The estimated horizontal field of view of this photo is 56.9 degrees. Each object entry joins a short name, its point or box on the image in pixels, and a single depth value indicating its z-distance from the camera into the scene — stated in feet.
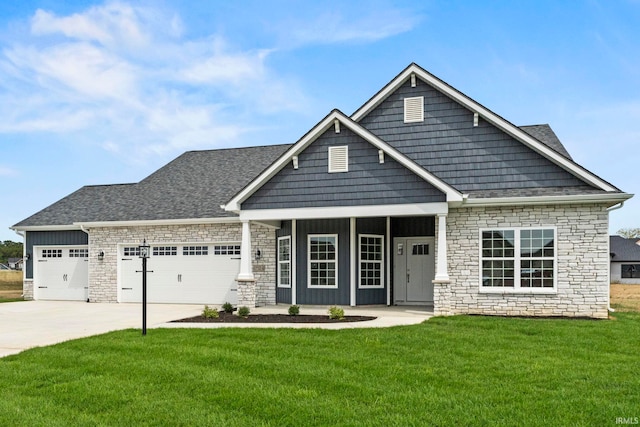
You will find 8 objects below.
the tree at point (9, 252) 299.79
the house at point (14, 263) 286.25
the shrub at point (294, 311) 50.24
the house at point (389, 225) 50.16
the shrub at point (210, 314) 49.67
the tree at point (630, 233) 304.09
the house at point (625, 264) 166.09
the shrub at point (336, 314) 47.37
